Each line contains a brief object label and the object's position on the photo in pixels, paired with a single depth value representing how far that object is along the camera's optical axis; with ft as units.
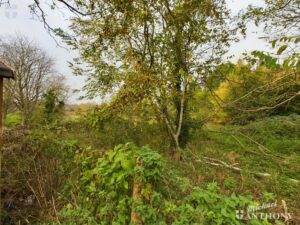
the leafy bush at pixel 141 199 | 7.71
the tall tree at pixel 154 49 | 16.71
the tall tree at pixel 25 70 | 55.16
